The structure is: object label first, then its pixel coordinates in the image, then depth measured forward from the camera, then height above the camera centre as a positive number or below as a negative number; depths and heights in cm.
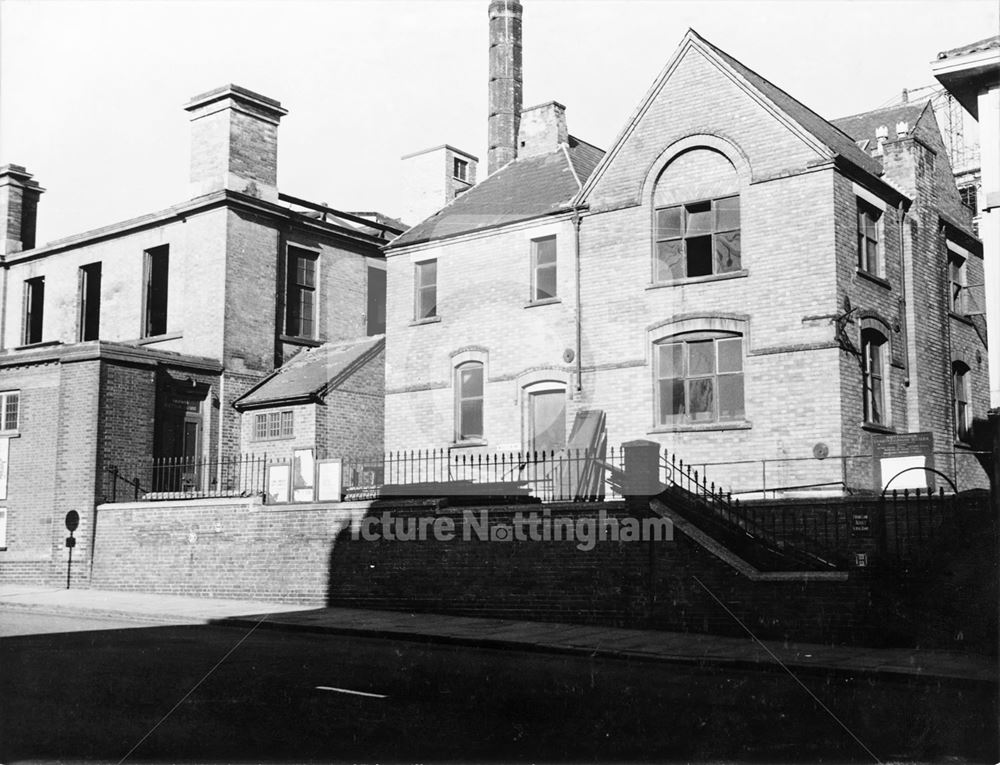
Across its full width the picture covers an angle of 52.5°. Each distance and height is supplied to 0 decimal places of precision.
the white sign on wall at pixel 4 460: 2417 +64
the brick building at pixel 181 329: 2344 +471
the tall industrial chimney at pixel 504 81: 3092 +1280
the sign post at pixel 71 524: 2272 -82
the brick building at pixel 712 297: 2017 +426
